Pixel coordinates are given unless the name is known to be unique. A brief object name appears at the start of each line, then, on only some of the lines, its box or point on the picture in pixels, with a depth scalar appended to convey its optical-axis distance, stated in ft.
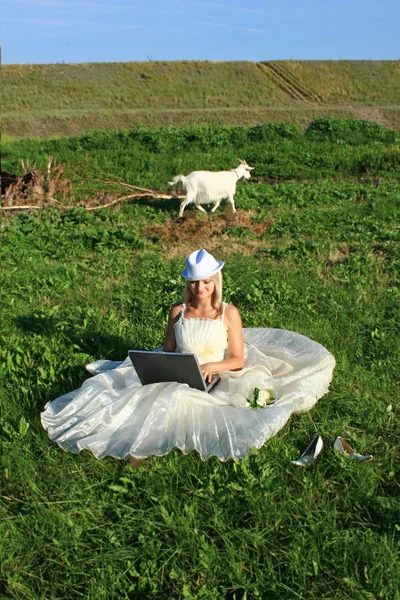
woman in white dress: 12.87
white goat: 39.55
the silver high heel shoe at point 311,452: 12.76
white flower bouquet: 14.04
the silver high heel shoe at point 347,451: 12.74
